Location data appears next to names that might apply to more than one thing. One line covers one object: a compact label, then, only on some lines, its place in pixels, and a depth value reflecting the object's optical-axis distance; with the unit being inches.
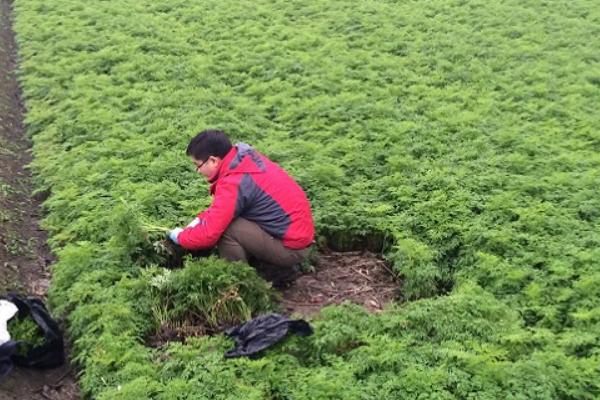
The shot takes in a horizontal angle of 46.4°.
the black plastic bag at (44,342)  258.5
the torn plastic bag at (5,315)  244.2
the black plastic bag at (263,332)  246.2
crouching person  287.9
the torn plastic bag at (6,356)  241.9
